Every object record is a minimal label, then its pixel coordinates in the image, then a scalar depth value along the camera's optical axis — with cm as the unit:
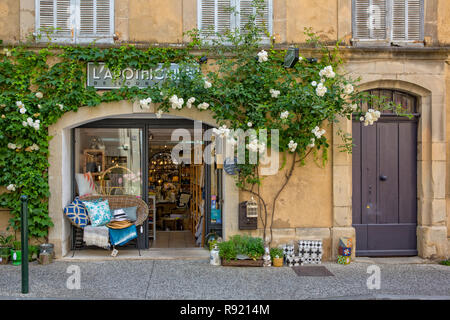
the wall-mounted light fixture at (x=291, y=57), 565
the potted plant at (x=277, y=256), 607
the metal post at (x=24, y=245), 463
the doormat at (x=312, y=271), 563
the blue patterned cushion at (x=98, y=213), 634
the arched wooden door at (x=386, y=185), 665
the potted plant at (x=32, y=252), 599
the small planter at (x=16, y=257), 584
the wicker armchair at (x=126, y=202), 674
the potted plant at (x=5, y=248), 589
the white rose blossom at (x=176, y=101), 580
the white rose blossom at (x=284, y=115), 573
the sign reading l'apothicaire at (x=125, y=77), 621
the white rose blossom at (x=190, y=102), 595
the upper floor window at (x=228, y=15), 647
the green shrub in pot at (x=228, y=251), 593
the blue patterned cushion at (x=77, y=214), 621
